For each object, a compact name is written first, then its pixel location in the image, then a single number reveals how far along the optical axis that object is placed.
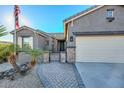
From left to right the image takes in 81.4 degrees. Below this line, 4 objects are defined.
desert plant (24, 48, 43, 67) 3.08
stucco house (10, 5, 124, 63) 4.43
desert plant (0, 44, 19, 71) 2.71
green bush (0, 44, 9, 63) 2.53
